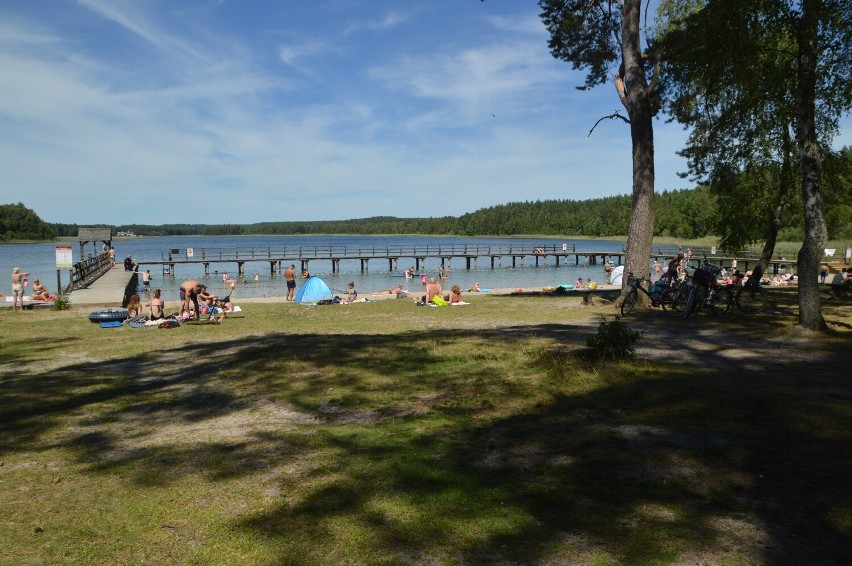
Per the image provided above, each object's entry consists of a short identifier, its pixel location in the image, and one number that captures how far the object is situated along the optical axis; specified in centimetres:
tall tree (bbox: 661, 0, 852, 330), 1021
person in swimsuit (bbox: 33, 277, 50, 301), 2249
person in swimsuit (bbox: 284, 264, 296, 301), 2618
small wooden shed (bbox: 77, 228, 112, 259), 4294
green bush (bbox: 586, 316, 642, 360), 826
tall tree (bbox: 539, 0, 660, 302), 1634
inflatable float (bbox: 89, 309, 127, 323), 1562
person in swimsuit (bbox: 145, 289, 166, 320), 1589
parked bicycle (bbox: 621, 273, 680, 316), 1524
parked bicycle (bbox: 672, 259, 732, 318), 1363
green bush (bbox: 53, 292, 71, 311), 1928
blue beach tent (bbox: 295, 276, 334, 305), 2425
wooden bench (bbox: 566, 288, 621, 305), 1852
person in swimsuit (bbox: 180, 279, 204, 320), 1602
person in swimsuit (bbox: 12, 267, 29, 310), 1909
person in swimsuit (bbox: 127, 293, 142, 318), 1636
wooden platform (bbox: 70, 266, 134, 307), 2098
